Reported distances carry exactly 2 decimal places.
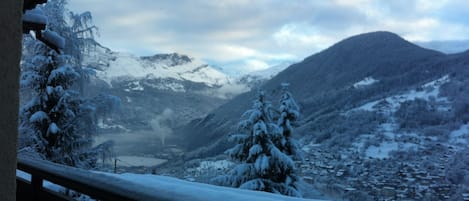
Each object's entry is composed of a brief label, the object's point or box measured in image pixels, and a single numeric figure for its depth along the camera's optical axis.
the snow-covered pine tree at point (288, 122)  16.31
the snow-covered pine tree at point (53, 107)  12.14
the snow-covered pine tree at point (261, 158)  15.05
